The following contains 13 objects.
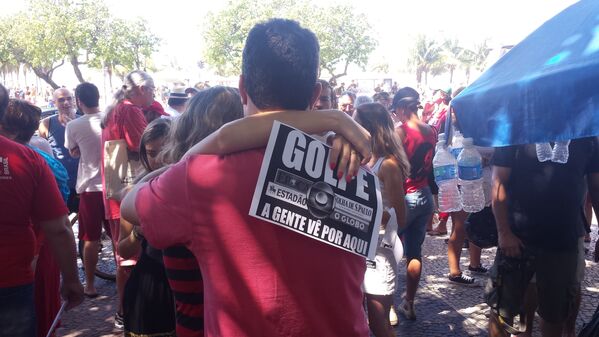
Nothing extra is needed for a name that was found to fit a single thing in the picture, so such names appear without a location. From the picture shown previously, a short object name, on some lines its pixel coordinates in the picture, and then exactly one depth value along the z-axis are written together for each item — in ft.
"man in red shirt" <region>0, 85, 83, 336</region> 7.95
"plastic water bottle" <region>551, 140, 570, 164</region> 9.93
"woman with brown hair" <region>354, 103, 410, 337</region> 11.55
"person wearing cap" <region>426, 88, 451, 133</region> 24.80
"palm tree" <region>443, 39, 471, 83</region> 287.69
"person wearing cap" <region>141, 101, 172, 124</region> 16.26
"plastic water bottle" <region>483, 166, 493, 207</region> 18.15
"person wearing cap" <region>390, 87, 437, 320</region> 14.78
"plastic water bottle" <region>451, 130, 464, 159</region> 18.67
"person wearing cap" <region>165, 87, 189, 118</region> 23.00
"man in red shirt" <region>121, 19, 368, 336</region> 4.67
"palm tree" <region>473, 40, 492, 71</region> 282.15
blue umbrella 7.01
